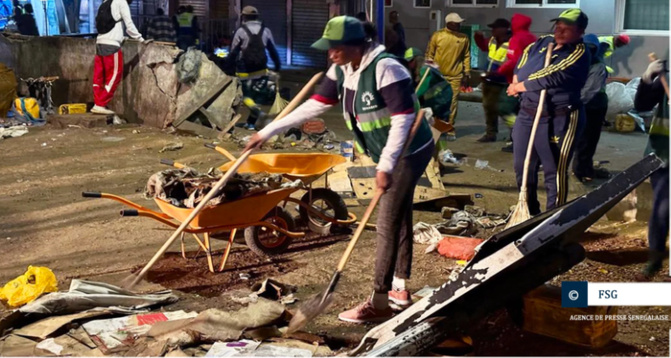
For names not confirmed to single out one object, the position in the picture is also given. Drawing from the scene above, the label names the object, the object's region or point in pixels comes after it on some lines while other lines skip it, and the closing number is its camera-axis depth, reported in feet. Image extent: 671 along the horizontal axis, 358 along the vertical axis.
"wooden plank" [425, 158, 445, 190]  28.77
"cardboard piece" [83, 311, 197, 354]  16.44
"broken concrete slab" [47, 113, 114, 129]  42.37
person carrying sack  41.73
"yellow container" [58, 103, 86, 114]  44.19
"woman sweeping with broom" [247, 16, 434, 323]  16.70
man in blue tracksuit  23.26
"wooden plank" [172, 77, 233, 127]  40.19
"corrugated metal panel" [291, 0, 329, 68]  69.05
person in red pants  42.47
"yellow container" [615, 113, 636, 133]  41.57
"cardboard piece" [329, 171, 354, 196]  28.57
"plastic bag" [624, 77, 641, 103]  43.06
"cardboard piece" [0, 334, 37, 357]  16.07
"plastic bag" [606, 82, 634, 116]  42.63
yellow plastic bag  19.12
